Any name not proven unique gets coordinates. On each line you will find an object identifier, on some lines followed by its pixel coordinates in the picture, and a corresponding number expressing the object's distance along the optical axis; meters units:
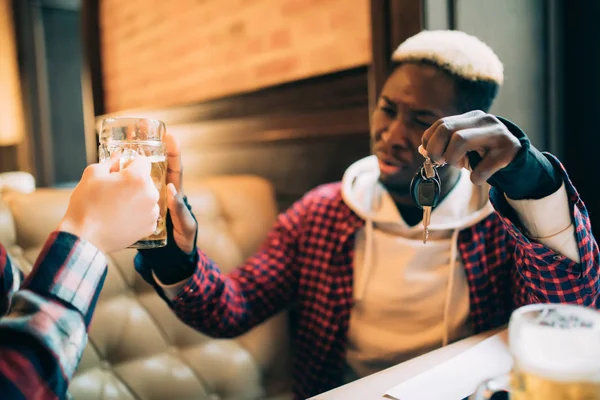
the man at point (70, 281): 0.51
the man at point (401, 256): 0.83
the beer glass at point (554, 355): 0.48
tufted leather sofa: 1.14
